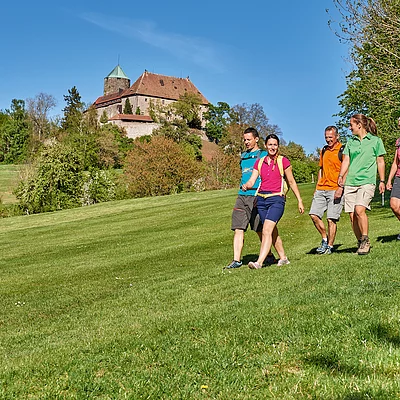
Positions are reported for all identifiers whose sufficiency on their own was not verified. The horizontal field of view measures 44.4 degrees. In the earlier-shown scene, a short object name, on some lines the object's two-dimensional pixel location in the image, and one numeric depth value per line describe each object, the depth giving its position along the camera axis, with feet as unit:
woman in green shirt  28.66
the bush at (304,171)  229.25
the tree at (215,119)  418.10
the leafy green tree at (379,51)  59.62
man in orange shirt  31.01
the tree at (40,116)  350.64
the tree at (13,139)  364.99
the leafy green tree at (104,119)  389.89
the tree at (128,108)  424.79
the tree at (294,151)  271.08
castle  402.11
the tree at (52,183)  169.37
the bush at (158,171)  181.37
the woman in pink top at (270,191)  29.32
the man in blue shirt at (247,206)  30.25
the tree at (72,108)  332.39
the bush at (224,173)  198.49
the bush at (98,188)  177.47
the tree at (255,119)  315.37
